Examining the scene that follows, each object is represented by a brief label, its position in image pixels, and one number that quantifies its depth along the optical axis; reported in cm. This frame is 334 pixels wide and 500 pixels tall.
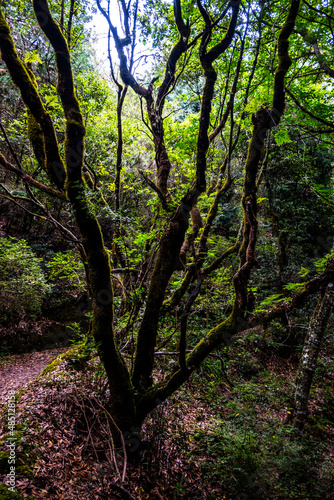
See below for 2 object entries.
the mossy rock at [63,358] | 507
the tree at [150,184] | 299
